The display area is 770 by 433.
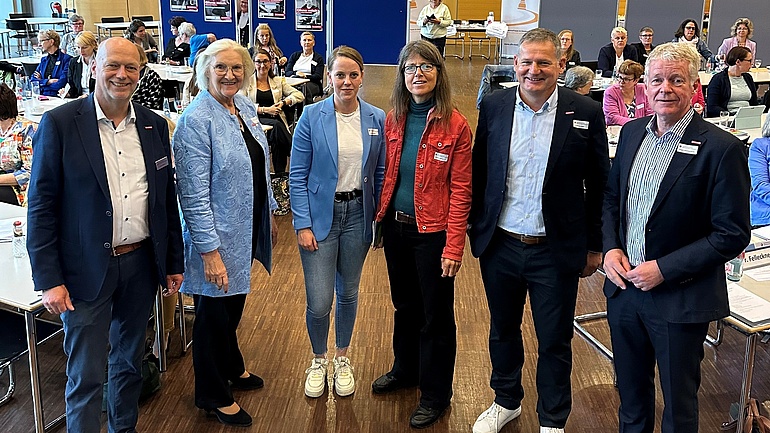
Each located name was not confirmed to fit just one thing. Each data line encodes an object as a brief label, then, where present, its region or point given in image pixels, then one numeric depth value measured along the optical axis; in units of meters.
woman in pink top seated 6.10
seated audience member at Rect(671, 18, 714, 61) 11.12
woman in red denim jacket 2.87
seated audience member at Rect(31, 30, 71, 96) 8.20
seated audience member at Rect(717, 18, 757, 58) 10.15
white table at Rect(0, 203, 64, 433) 2.74
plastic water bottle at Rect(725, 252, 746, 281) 3.24
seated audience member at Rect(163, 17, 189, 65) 10.20
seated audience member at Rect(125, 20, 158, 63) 9.95
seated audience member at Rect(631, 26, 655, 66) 10.70
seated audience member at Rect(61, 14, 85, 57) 9.76
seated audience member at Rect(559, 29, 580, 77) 9.29
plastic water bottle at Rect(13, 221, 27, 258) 3.19
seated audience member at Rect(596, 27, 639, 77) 9.77
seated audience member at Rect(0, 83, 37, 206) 3.99
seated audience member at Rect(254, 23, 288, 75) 8.62
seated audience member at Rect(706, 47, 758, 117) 7.40
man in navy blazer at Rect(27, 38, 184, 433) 2.42
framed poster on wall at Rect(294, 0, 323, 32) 12.62
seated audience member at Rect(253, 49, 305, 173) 6.89
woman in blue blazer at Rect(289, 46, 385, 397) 3.05
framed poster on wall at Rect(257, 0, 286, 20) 12.68
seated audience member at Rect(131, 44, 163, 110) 6.19
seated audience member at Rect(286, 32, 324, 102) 9.09
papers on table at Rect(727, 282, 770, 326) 2.84
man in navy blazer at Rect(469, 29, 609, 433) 2.70
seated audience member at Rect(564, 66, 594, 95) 5.93
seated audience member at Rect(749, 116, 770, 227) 4.08
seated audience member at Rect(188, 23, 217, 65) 9.50
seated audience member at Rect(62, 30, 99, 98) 7.50
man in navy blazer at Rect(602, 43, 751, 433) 2.28
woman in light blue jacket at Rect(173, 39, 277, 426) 2.82
